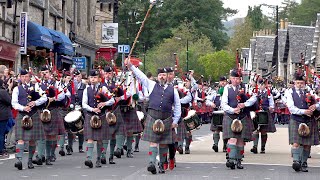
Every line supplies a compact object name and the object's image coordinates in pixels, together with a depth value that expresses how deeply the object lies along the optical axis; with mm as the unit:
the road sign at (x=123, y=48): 35644
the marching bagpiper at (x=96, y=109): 16547
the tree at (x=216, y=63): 82750
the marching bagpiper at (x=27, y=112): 16172
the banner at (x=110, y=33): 58500
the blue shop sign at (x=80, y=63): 37719
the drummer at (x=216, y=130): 20003
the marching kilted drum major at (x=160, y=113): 15391
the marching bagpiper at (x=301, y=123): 15734
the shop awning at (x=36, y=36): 35156
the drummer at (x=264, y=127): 20416
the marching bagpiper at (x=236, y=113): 16422
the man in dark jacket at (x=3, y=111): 19047
